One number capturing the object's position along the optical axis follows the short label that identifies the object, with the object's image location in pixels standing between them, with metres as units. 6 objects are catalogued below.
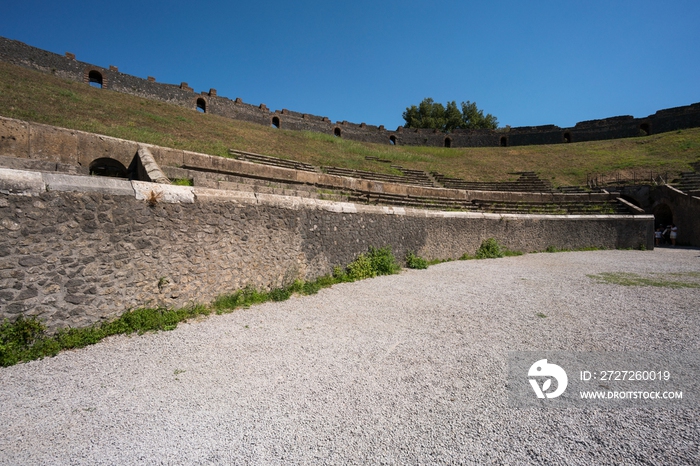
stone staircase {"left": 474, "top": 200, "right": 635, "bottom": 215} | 14.88
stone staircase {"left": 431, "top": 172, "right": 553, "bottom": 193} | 21.34
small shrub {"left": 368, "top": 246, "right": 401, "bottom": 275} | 7.99
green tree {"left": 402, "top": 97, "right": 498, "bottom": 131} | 54.72
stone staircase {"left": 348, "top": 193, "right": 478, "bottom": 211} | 11.59
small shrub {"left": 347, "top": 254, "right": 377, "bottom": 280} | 7.41
